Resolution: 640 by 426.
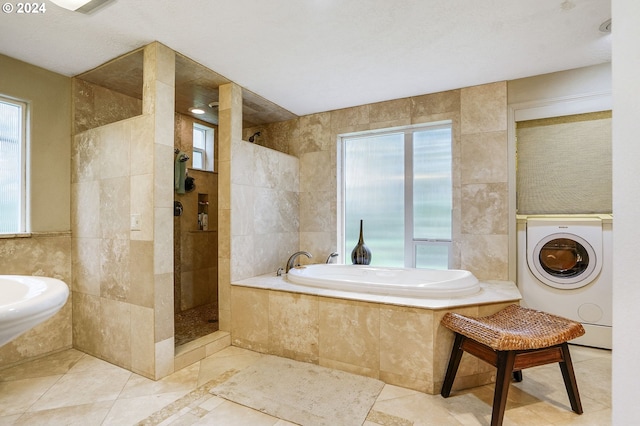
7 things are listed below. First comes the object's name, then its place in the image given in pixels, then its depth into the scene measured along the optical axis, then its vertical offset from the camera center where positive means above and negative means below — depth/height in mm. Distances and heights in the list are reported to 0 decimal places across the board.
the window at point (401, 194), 3168 +196
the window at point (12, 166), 2324 +362
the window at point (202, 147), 3873 +840
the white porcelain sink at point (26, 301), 676 -229
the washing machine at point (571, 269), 2477 -487
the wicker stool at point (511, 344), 1547 -688
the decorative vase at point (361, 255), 3305 -467
